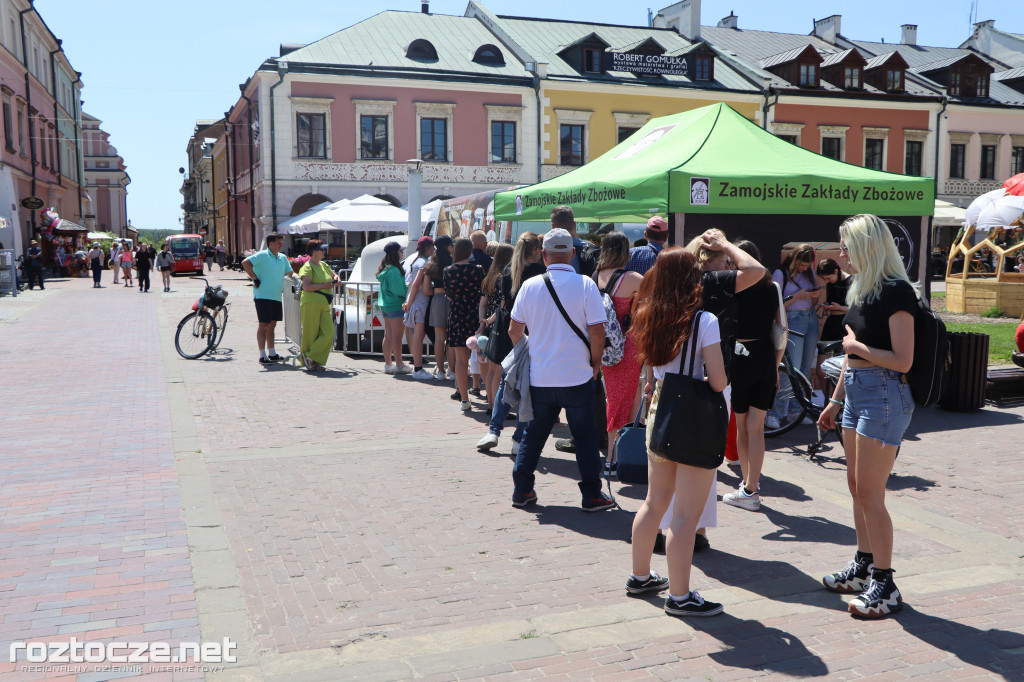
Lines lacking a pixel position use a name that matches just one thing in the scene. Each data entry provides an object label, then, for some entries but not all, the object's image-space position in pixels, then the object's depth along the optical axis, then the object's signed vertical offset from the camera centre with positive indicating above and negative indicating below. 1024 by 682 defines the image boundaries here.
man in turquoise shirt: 11.75 -0.29
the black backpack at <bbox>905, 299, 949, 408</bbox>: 3.82 -0.42
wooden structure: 18.73 -0.50
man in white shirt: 5.34 -0.56
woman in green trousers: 11.19 -0.65
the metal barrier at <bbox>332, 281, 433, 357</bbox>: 12.80 -0.90
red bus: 42.88 +0.36
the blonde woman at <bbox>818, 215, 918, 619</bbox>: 3.81 -0.51
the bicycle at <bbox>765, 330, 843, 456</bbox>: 7.34 -1.14
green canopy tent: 8.20 +0.76
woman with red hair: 3.79 -0.42
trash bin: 8.74 -1.09
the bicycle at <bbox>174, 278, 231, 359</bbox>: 12.62 -1.01
